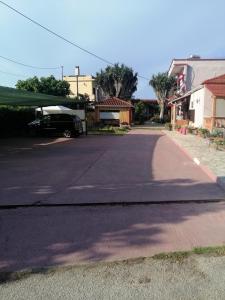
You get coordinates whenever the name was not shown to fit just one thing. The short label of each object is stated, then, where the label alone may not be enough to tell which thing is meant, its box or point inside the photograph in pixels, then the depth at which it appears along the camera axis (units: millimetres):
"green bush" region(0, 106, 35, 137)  15265
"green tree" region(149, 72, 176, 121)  33166
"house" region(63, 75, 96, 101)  38628
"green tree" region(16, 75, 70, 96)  29617
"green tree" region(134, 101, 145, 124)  32002
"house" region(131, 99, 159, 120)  37457
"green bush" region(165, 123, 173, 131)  22147
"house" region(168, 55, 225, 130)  17371
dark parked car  15403
